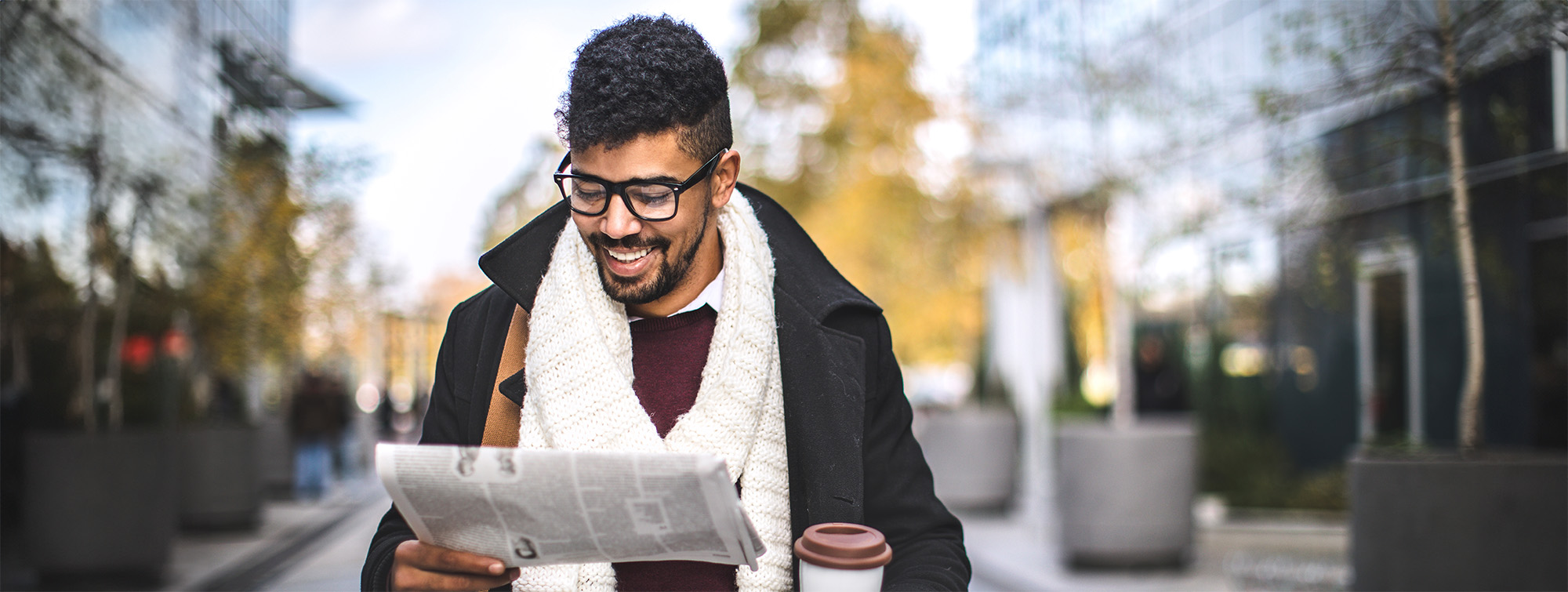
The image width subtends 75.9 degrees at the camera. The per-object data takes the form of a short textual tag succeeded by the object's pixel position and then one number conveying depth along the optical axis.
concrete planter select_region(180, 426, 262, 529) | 9.52
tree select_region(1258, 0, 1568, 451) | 4.09
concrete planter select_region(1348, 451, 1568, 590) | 4.05
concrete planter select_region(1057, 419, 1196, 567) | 6.84
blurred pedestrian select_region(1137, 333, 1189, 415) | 10.03
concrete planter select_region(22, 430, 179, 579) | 6.66
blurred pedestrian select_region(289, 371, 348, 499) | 12.11
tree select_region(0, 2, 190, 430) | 6.08
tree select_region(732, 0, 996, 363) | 11.11
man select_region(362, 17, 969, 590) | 1.81
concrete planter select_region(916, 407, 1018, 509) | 10.47
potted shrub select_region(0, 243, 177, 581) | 6.67
